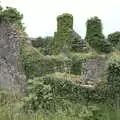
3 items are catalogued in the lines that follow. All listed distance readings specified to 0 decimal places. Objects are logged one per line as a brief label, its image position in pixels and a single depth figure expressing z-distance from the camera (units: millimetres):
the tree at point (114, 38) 25806
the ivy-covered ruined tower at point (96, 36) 20979
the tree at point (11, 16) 10721
